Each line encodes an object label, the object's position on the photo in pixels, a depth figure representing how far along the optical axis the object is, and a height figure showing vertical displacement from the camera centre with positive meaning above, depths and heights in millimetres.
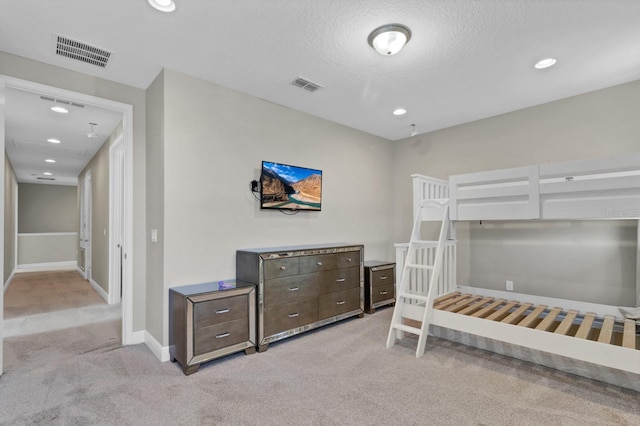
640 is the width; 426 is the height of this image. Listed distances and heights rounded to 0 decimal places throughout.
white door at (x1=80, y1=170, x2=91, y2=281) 6505 -267
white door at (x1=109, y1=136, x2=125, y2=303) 4602 -142
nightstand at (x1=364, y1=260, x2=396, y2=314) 4180 -971
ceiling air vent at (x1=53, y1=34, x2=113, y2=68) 2469 +1322
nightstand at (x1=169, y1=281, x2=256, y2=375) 2553 -922
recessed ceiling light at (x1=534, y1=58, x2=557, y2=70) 2799 +1343
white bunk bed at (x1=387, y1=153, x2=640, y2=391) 2230 -898
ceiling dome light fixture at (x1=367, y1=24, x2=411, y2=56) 2307 +1302
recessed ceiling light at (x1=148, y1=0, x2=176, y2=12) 2034 +1351
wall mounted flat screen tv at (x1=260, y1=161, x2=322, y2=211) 3551 +311
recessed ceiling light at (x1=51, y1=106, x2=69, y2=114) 3681 +1215
